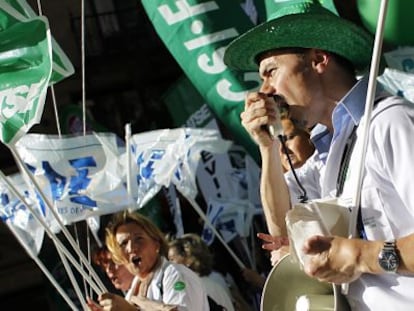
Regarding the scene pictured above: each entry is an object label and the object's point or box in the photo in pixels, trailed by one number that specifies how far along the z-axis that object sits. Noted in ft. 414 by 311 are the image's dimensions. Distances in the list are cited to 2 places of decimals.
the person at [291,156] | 8.60
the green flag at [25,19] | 13.64
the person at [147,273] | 13.82
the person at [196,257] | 17.61
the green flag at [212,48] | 17.01
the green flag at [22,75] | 12.91
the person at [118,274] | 16.48
